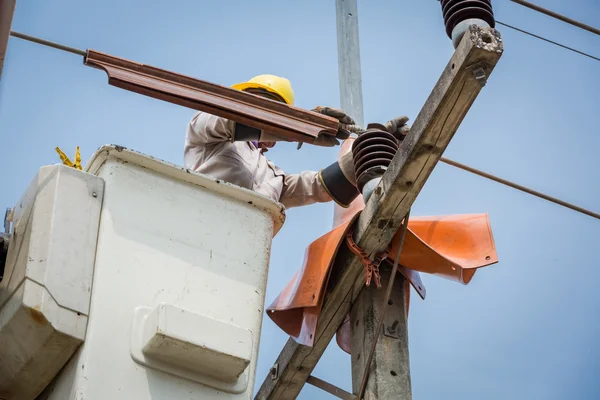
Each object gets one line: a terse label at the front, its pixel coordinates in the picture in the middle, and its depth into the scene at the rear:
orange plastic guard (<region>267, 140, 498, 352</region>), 4.47
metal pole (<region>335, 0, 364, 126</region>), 5.28
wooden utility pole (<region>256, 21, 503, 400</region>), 3.88
